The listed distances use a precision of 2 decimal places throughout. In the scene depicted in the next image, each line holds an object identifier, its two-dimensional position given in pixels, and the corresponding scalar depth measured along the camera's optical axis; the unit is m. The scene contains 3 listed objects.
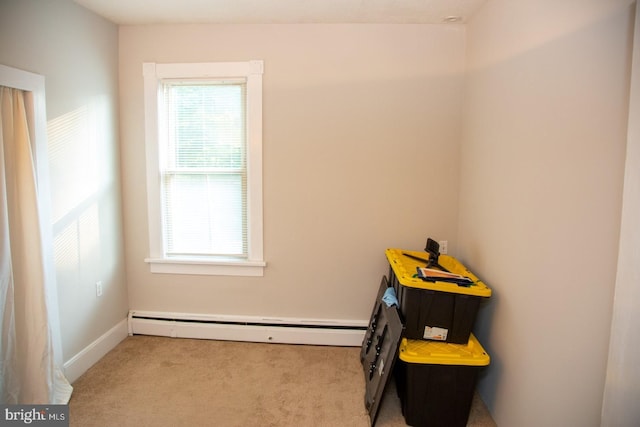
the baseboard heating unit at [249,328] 2.84
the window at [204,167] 2.73
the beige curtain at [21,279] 1.84
